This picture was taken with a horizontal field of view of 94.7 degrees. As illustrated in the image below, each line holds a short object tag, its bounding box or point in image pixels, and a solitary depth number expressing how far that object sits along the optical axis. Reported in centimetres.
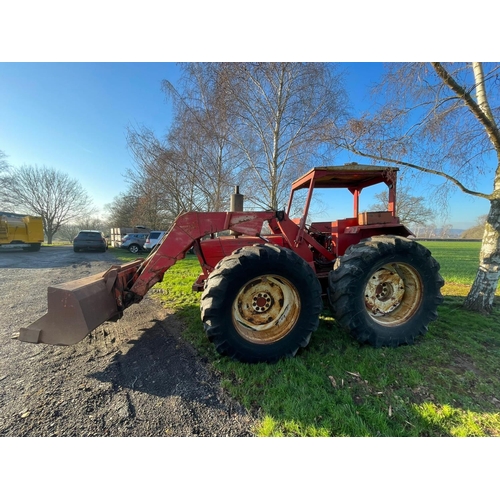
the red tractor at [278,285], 240
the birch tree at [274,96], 826
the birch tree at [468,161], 350
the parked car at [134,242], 1688
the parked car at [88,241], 1562
